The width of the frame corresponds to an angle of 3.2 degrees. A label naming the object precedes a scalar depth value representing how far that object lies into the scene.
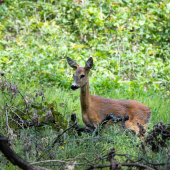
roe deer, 26.64
